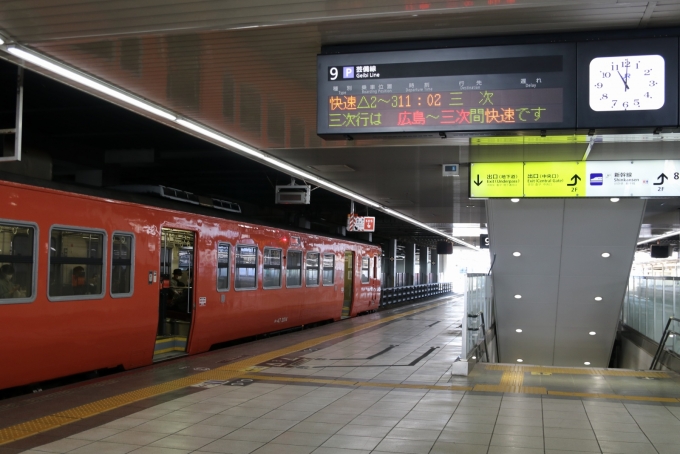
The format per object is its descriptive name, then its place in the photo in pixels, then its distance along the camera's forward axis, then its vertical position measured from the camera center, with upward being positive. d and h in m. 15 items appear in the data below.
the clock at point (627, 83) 4.96 +1.38
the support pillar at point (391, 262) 34.47 +0.03
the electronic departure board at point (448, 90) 5.15 +1.39
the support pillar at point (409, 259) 43.12 +0.25
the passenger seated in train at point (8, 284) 6.55 -0.26
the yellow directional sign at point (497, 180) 10.43 +1.33
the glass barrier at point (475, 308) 9.45 -0.76
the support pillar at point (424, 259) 48.88 +0.29
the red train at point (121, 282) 6.82 -0.31
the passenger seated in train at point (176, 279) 11.42 -0.34
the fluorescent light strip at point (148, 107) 6.05 +1.77
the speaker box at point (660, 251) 26.17 +0.60
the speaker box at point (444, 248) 31.06 +0.73
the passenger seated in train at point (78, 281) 7.58 -0.26
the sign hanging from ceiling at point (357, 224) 18.14 +1.06
